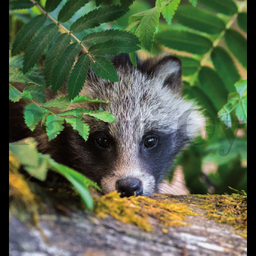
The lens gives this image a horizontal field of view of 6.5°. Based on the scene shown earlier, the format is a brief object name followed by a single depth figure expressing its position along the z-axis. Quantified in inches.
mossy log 62.7
